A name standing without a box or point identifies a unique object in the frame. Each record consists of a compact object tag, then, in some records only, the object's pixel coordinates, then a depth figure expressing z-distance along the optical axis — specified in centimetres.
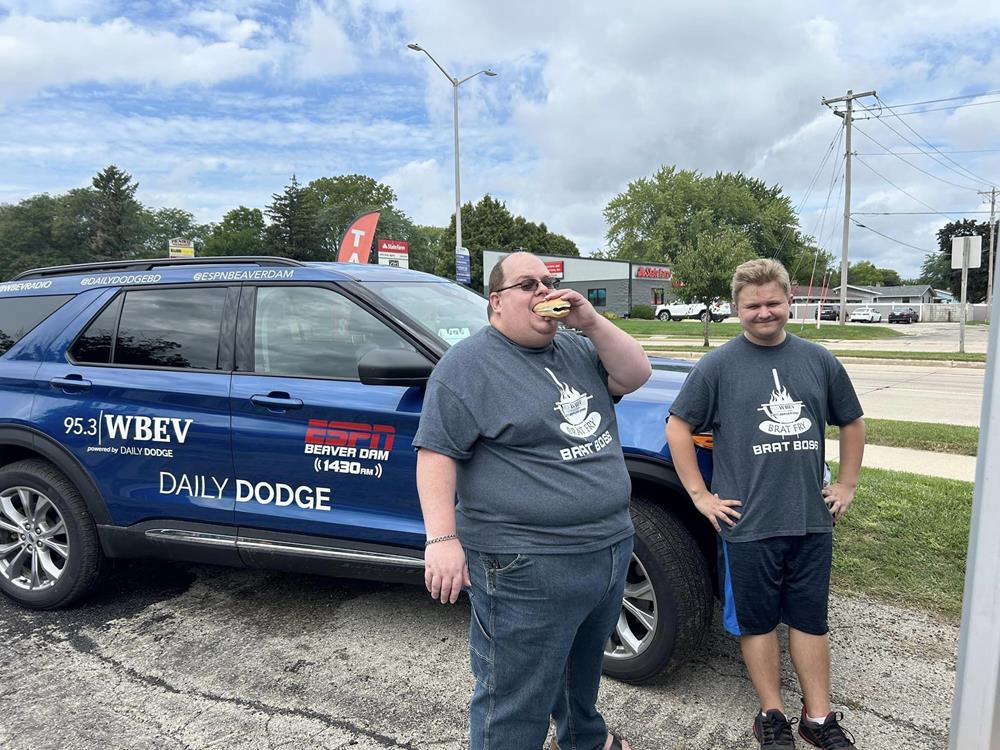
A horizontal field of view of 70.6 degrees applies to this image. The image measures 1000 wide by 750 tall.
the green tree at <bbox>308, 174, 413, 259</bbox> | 7931
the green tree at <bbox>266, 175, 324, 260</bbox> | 6028
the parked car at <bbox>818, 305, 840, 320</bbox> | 5222
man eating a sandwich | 182
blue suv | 281
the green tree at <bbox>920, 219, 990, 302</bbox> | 6500
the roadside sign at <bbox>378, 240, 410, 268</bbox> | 2422
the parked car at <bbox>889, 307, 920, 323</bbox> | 4875
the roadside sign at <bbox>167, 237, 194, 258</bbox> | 4077
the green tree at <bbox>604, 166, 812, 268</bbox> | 6569
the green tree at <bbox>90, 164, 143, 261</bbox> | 7362
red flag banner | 1684
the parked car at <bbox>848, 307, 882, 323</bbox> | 4988
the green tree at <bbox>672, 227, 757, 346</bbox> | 2386
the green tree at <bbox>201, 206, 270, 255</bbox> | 7175
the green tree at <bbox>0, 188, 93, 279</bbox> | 7219
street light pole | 2214
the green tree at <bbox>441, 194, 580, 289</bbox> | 6150
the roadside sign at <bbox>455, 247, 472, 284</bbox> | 2175
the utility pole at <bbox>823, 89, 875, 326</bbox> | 2959
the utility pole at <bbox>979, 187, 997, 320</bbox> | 5752
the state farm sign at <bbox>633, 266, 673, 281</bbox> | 5441
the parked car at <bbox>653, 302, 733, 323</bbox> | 4846
